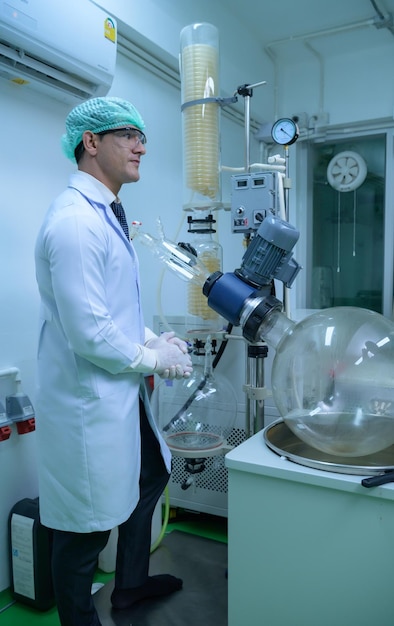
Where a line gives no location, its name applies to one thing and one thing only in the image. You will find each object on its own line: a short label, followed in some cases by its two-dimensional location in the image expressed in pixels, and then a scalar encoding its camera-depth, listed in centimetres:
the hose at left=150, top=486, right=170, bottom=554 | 208
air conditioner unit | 162
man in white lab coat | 127
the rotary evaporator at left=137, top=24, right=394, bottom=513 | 111
